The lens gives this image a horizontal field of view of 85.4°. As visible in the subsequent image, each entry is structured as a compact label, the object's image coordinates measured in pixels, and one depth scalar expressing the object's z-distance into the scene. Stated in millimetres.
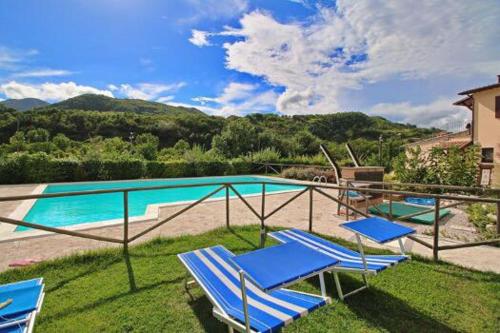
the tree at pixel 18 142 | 25064
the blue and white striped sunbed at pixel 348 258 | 2748
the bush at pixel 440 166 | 9477
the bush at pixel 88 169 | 13227
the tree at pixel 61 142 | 31633
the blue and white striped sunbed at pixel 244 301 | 1747
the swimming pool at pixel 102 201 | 8969
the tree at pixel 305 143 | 31547
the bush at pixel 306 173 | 15508
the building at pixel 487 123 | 13852
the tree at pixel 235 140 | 28891
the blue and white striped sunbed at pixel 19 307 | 1671
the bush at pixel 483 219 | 5327
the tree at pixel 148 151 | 18906
